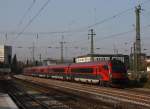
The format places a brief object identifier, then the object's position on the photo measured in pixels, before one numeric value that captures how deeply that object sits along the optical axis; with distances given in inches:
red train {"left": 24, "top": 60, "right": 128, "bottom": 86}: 1523.1
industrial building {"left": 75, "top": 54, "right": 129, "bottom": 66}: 4308.6
